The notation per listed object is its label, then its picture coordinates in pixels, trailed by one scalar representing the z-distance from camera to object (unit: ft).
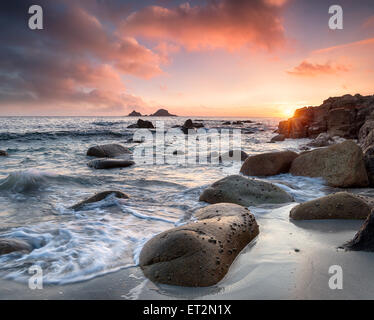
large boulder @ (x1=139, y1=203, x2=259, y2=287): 7.55
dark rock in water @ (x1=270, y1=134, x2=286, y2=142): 67.26
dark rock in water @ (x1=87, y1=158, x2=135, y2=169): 28.61
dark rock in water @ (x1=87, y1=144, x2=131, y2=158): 37.32
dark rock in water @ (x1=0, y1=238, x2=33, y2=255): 9.46
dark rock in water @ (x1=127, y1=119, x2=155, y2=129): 107.86
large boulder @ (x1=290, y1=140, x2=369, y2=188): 18.93
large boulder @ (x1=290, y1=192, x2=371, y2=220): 12.07
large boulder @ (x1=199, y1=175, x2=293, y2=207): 15.66
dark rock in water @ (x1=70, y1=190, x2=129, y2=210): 15.44
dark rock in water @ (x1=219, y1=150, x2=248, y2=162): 33.76
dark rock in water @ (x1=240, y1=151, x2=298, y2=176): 23.17
